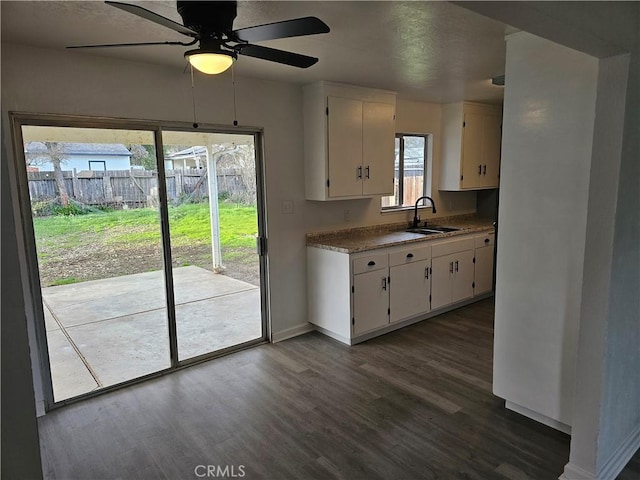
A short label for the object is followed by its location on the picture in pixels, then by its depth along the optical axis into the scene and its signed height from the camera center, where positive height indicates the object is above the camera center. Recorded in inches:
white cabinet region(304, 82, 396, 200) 147.0 +13.1
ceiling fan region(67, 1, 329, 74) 68.9 +24.7
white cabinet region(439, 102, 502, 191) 192.2 +13.7
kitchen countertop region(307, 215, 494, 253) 148.3 -24.6
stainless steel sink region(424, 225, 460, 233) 181.7 -24.8
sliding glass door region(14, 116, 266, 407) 110.3 -19.0
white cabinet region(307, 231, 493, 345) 146.3 -41.6
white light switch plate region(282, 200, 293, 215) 151.5 -11.2
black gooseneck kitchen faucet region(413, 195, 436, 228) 193.7 -18.6
